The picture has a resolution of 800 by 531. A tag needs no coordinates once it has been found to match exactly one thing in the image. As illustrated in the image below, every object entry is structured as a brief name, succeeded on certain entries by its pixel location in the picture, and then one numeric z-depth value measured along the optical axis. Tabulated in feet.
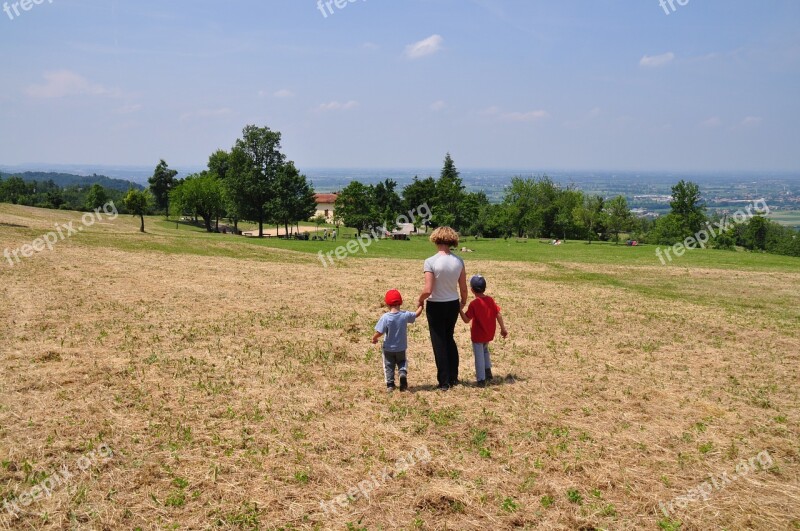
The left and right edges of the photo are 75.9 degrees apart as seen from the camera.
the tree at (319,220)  360.65
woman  26.09
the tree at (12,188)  347.77
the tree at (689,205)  273.95
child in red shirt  28.02
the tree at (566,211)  291.58
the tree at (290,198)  213.05
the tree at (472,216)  263.70
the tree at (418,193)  320.29
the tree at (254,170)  216.74
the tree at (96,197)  335.32
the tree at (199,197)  236.02
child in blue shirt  26.68
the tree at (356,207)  240.73
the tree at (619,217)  244.63
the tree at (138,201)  151.02
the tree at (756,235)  355.68
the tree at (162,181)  318.04
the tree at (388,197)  313.94
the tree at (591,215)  273.75
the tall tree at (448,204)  260.62
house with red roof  587.15
